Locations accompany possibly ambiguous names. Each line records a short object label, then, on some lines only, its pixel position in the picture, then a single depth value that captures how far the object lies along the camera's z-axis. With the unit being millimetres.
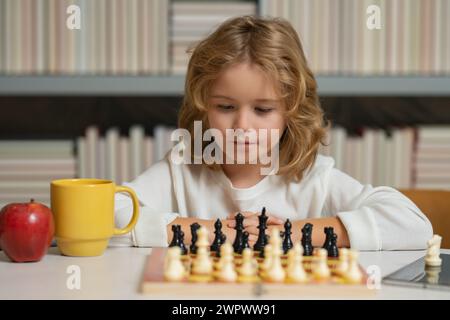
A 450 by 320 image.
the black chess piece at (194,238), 1605
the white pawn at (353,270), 1427
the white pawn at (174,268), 1425
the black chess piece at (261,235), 1616
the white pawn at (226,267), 1430
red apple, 1561
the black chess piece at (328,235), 1599
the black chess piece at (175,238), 1621
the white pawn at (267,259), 1469
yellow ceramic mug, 1596
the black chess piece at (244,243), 1614
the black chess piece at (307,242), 1581
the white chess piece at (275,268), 1434
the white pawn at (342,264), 1450
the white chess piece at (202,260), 1453
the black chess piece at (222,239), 1620
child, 1727
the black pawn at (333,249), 1589
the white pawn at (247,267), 1444
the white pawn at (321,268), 1439
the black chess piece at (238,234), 1618
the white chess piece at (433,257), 1548
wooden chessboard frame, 1402
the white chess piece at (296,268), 1429
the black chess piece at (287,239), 1616
